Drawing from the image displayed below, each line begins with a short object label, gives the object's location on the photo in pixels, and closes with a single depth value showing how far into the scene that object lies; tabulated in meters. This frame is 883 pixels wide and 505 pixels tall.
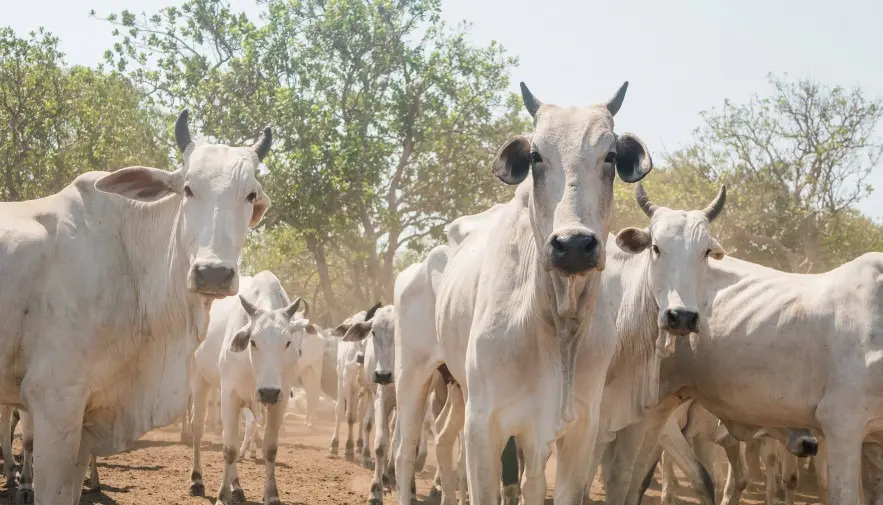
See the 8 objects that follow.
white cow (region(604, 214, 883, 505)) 7.30
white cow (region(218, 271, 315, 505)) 9.64
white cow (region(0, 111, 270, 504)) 5.20
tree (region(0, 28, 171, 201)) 18.28
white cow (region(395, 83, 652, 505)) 4.59
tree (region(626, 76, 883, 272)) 24.27
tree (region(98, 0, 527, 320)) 23.75
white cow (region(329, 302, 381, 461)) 15.76
